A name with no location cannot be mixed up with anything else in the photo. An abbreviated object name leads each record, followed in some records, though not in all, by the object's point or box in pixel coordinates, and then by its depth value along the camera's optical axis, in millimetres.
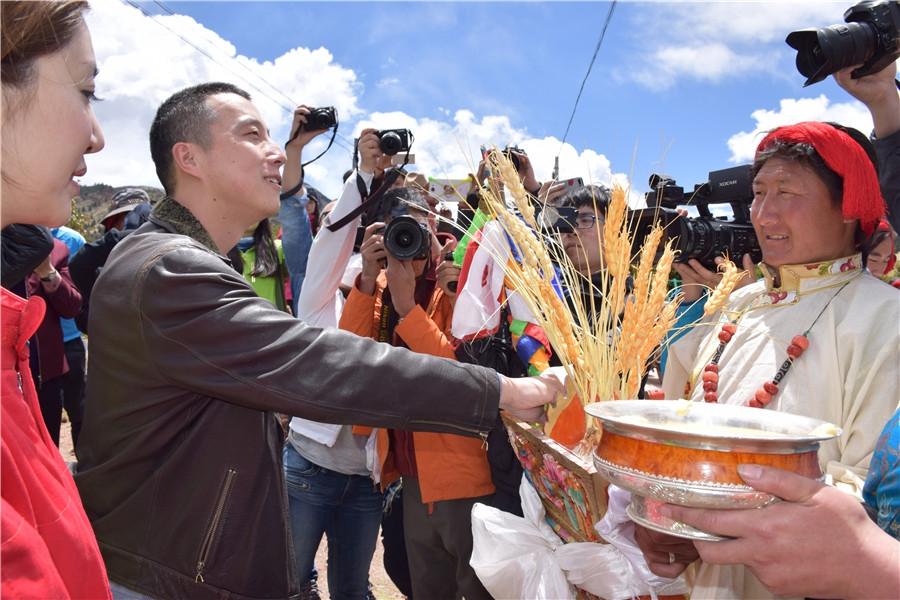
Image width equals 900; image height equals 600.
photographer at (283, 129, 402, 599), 2770
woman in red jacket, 881
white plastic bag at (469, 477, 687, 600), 1280
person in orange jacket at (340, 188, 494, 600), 2396
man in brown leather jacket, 1339
